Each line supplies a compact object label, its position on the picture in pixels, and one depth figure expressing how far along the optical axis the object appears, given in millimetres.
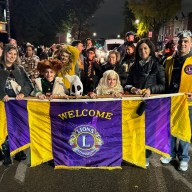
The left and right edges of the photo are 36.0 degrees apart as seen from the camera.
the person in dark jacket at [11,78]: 4441
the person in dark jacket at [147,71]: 4270
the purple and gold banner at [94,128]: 4211
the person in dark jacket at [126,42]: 7548
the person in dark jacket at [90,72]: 6109
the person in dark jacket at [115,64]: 5769
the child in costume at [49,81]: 4520
